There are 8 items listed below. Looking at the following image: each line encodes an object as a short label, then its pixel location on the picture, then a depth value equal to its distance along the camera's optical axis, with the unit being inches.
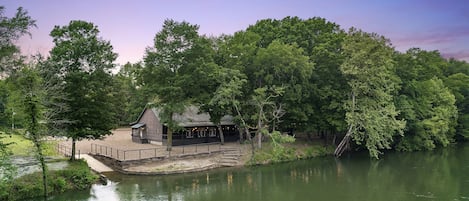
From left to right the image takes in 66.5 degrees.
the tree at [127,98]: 2060.8
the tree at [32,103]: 710.5
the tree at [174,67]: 1141.1
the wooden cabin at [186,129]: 1382.9
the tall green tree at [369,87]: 1227.9
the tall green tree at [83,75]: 908.0
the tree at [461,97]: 1795.9
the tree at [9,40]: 613.7
